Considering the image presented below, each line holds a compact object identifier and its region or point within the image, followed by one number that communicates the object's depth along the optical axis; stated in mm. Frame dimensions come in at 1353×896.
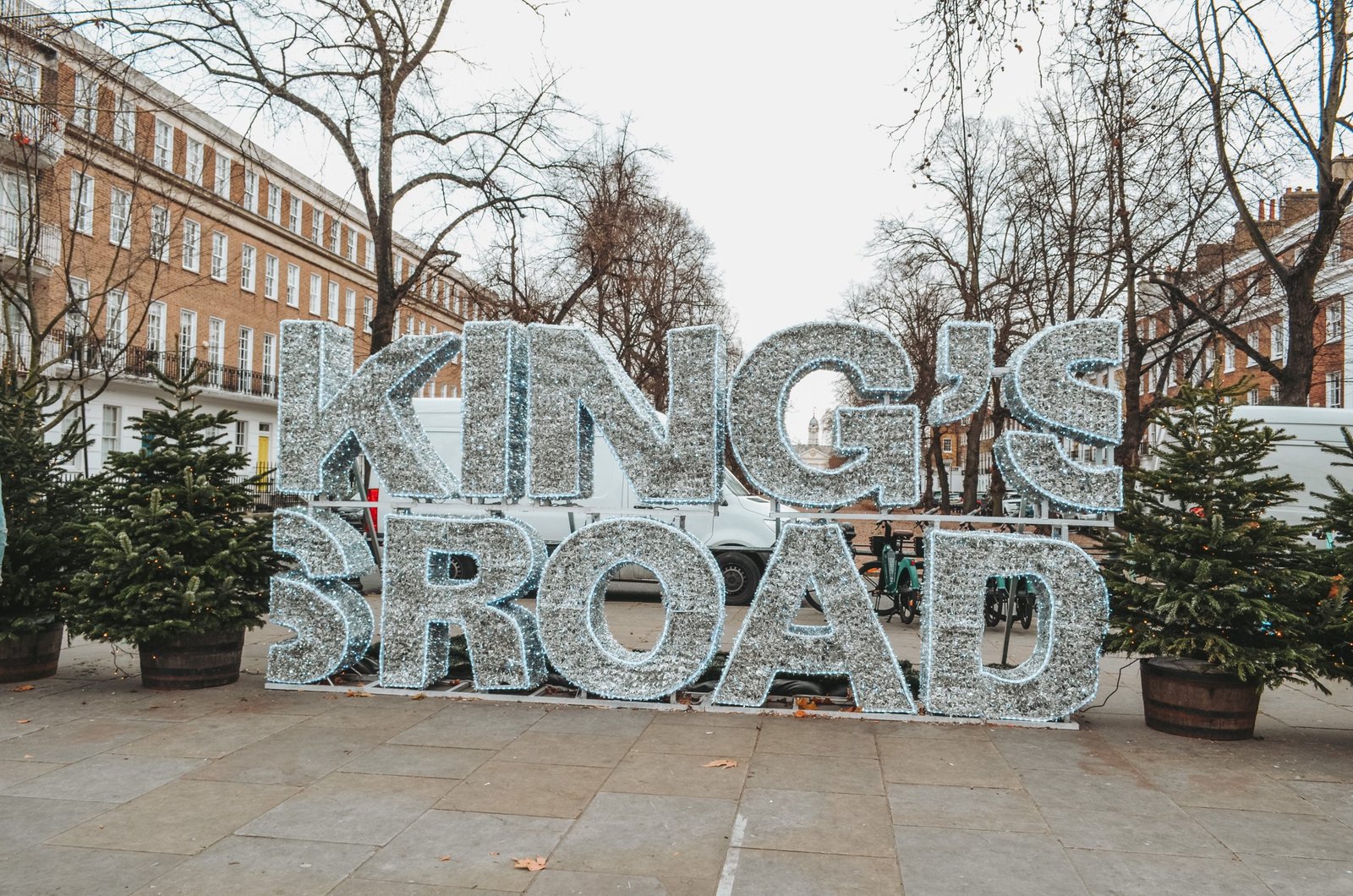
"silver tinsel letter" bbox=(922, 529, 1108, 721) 6609
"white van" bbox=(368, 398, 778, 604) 13281
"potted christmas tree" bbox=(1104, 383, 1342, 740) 6199
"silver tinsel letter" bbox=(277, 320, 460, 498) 7570
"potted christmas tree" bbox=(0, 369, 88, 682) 7625
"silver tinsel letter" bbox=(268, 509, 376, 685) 7586
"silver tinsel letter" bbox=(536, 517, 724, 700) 7004
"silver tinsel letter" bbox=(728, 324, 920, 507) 6789
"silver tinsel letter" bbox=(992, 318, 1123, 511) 6688
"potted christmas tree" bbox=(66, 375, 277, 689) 7152
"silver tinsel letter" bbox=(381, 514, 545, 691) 7277
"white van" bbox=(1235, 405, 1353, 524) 13523
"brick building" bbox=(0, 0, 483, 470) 12352
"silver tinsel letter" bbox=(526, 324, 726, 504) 7102
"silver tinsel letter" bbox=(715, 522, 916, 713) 6867
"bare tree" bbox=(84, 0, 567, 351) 13305
